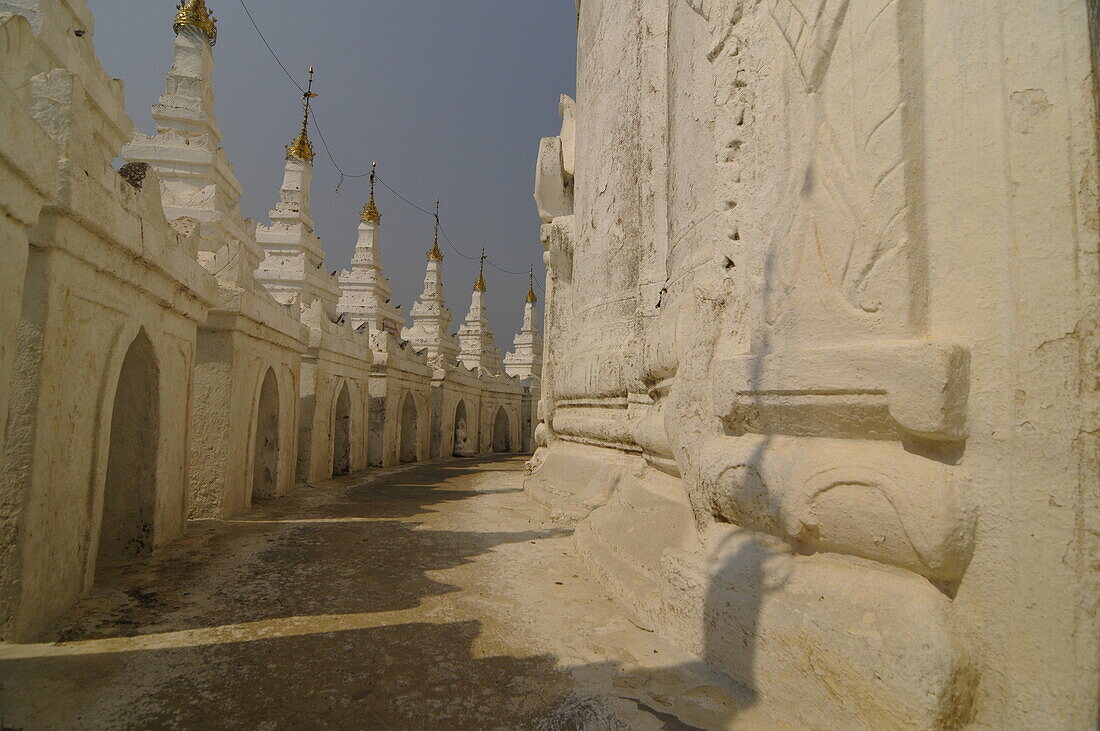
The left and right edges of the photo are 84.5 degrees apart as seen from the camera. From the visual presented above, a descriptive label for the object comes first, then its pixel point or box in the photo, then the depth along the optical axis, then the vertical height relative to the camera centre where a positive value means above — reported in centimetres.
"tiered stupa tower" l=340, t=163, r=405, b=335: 1884 +406
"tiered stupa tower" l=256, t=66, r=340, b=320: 1445 +407
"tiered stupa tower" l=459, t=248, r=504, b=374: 2608 +344
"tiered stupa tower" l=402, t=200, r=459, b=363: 2141 +331
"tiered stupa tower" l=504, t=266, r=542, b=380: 2697 +297
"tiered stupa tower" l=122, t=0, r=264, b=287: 977 +433
